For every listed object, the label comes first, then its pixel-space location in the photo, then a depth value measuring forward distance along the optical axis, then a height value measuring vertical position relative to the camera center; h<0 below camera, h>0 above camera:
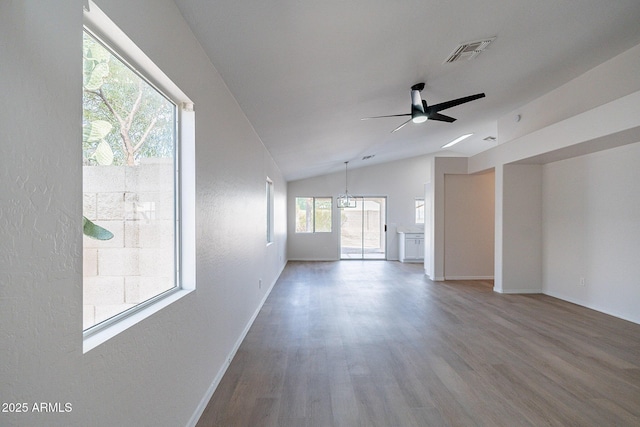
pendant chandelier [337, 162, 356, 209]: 9.85 +0.45
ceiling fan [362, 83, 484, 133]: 3.54 +1.25
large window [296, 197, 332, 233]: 9.87 -0.03
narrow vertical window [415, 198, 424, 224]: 9.93 +0.11
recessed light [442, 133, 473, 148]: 7.49 +1.87
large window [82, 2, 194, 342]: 1.17 +0.16
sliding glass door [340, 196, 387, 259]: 10.14 -0.41
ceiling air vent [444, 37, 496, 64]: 2.77 +1.50
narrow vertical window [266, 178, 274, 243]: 6.00 +0.03
